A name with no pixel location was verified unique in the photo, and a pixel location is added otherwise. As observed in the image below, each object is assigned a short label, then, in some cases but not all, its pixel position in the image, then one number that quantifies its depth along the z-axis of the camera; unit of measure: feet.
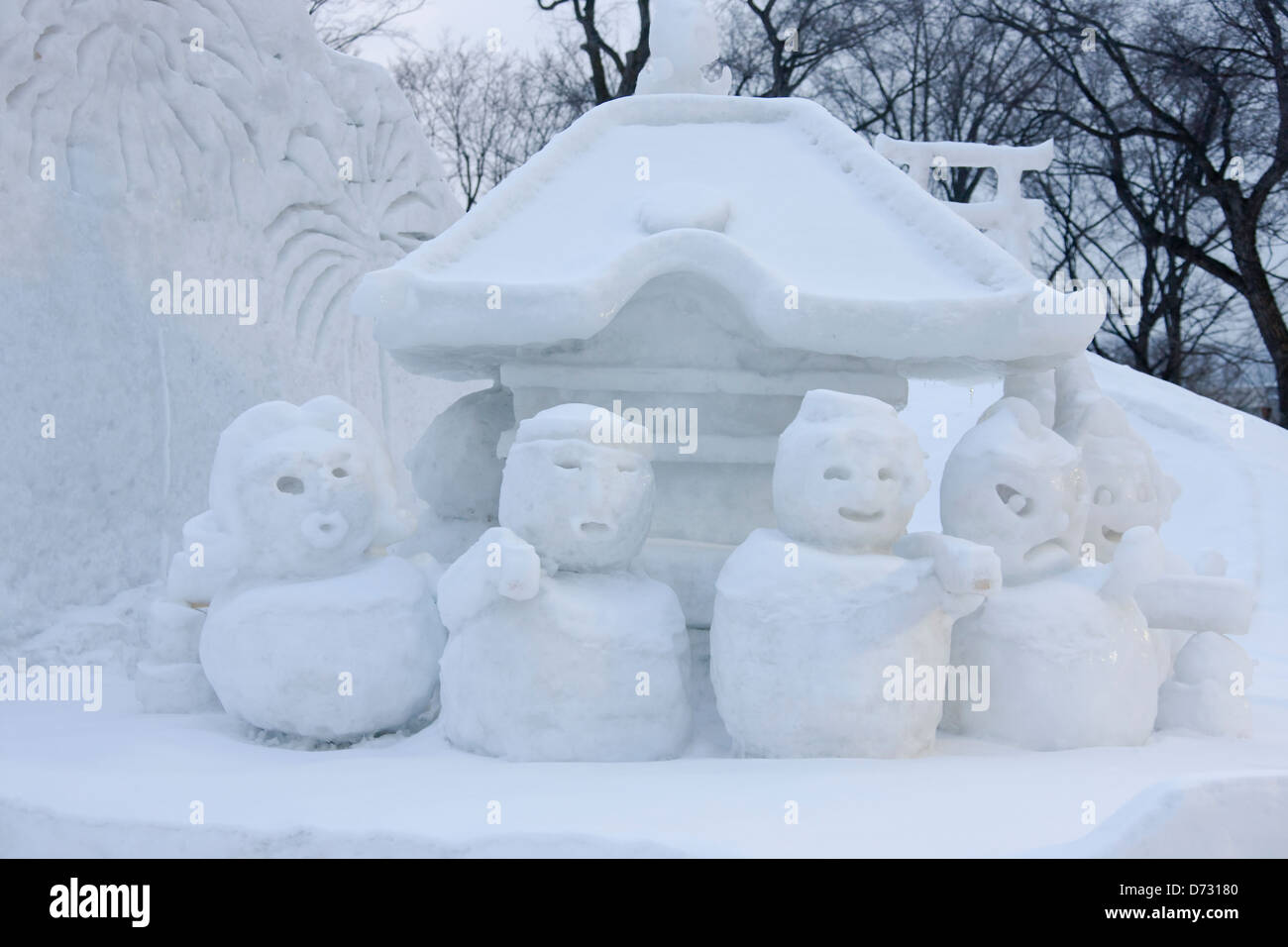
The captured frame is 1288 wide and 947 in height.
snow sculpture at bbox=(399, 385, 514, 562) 10.73
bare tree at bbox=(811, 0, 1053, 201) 45.39
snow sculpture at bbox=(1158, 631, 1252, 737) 8.71
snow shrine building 8.59
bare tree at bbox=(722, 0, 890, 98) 46.83
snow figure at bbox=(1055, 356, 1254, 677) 9.37
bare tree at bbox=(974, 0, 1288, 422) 36.88
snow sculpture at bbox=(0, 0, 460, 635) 13.32
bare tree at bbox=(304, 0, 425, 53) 43.34
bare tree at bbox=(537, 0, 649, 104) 46.32
